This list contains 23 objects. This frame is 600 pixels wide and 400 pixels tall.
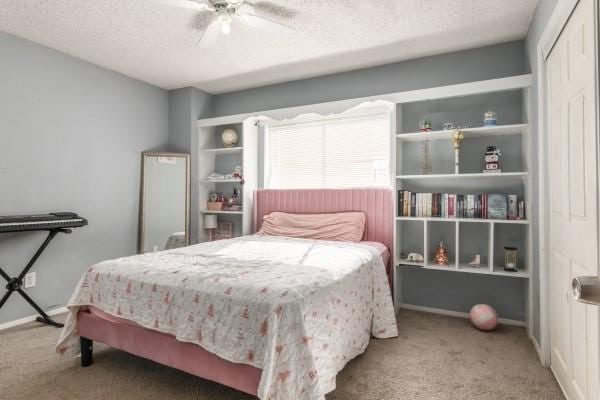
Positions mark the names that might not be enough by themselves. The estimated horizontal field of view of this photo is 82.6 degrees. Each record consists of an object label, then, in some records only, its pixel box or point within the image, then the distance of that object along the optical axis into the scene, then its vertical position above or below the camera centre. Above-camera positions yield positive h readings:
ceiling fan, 2.34 +1.36
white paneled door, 1.44 +0.04
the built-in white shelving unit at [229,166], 4.07 +0.51
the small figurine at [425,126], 3.15 +0.75
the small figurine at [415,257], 3.16 -0.48
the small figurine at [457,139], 2.99 +0.60
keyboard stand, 2.75 -0.64
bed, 1.51 -0.57
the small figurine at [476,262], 2.99 -0.49
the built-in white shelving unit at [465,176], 2.88 +0.27
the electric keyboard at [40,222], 2.62 -0.13
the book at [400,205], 3.23 +0.02
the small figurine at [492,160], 2.92 +0.40
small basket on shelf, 4.29 +0.00
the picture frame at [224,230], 4.39 -0.31
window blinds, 3.64 +0.63
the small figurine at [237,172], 4.11 +0.42
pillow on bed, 3.33 -0.20
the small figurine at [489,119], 2.89 +0.75
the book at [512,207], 2.85 +0.00
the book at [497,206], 2.86 +0.01
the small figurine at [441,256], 3.10 -0.45
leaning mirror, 4.06 +0.05
